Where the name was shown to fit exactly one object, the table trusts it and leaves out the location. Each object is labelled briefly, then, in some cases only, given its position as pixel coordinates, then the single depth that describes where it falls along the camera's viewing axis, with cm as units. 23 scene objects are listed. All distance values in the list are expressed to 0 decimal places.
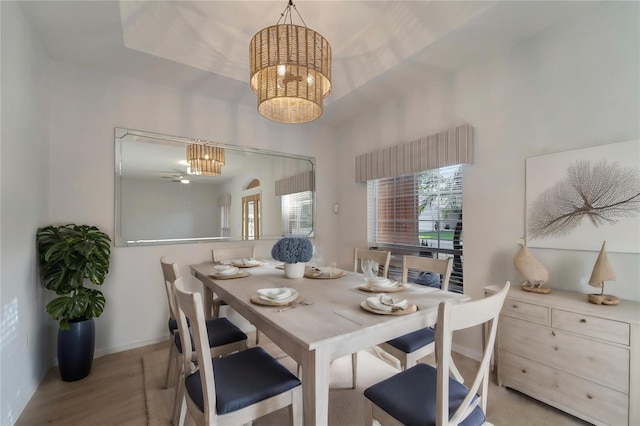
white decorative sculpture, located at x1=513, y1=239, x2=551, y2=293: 199
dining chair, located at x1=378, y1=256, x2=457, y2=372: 172
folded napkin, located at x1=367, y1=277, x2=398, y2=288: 179
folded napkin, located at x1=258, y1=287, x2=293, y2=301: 148
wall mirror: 283
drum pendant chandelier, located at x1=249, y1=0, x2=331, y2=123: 181
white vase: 209
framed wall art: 178
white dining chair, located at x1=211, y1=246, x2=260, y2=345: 290
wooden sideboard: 154
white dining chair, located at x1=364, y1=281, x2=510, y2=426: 101
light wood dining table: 108
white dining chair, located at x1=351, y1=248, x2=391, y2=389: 215
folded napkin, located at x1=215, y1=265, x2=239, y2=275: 213
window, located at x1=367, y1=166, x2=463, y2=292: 284
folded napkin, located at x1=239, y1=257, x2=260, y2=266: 261
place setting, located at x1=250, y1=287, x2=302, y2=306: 145
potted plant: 215
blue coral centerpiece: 202
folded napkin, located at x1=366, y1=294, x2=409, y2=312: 134
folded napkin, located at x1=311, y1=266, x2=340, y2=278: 217
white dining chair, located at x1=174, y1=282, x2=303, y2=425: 112
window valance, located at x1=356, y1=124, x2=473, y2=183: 261
